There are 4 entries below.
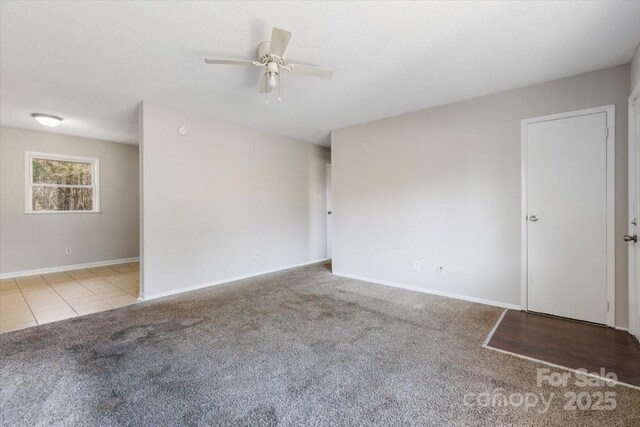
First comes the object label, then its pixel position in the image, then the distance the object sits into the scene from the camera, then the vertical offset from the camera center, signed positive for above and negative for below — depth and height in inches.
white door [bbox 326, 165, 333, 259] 243.7 -3.9
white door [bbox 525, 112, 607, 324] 107.6 -2.4
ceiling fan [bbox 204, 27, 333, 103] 81.3 +46.9
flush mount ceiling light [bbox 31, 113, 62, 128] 157.6 +53.7
